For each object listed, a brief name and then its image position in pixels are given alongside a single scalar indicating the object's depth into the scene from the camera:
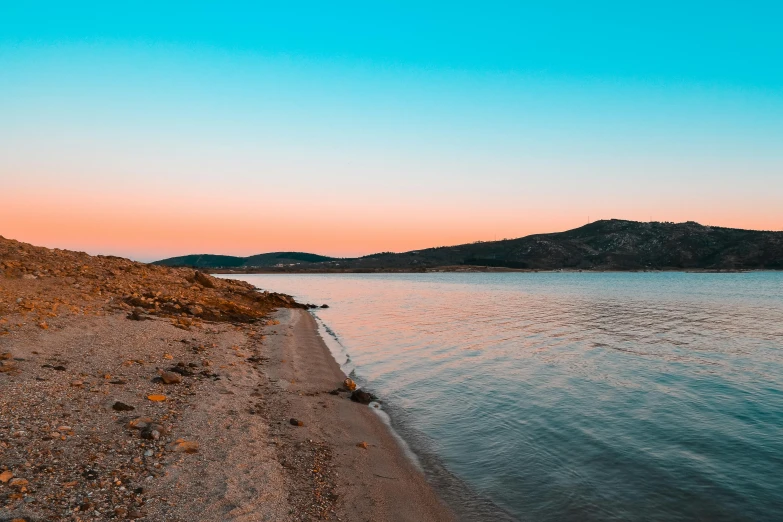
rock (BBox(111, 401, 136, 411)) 11.24
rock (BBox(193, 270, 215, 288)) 45.72
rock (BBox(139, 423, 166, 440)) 10.02
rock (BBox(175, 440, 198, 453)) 9.76
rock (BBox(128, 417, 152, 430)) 10.41
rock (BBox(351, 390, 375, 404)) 17.17
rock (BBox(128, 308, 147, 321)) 23.10
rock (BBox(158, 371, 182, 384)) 14.35
